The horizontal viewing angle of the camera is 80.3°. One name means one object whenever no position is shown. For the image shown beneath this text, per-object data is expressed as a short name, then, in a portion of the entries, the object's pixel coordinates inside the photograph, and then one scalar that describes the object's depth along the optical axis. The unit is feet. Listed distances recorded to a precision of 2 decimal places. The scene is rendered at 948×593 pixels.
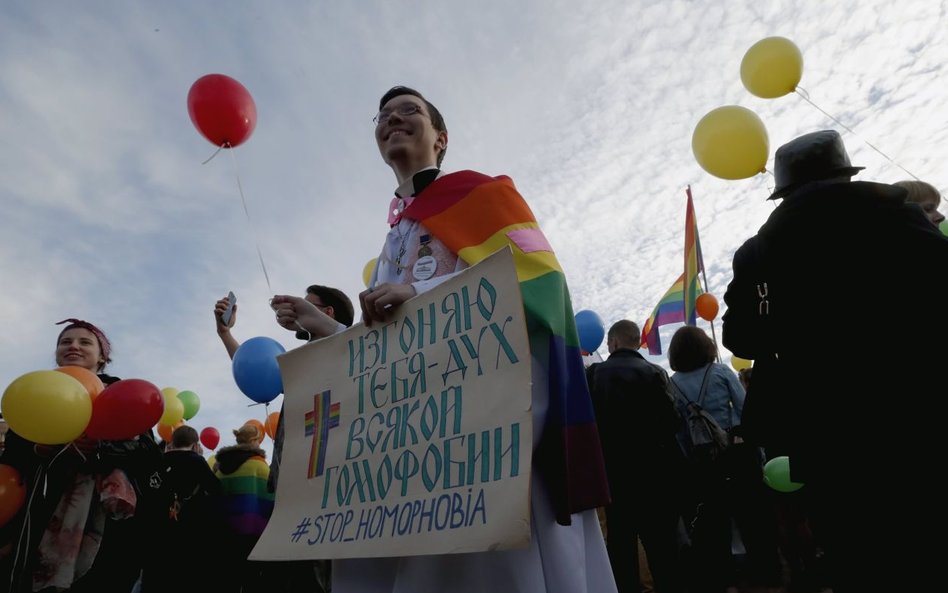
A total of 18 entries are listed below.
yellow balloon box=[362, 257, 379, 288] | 19.87
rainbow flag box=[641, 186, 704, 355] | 25.85
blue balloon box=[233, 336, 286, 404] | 12.35
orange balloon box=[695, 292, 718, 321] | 25.02
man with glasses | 4.10
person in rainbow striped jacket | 13.08
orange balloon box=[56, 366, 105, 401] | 9.06
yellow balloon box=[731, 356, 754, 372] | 26.20
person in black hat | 4.58
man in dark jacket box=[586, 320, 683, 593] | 11.70
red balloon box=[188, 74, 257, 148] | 10.87
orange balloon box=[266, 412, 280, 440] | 16.94
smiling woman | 8.16
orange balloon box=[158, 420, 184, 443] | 24.19
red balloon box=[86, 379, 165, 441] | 8.82
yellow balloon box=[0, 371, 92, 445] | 8.05
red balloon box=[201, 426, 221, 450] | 34.55
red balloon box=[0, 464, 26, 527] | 8.23
